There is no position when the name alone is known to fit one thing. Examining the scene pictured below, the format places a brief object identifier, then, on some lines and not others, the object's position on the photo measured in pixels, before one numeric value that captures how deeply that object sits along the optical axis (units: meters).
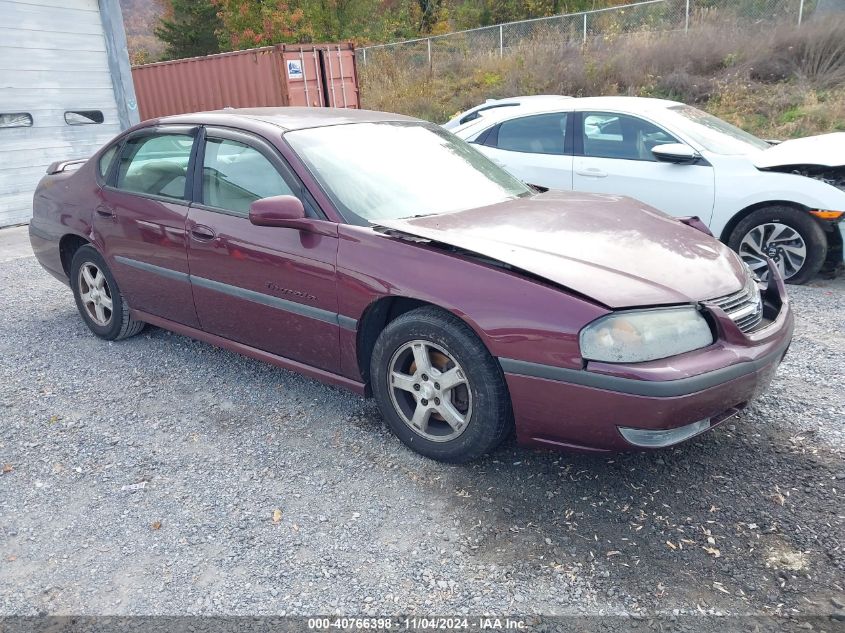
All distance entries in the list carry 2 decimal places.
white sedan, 5.48
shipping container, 14.02
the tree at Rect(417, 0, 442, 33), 31.89
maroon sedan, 2.67
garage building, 9.53
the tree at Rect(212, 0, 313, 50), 25.03
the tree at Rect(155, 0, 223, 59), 31.78
